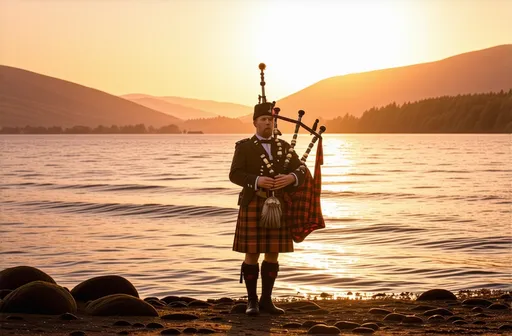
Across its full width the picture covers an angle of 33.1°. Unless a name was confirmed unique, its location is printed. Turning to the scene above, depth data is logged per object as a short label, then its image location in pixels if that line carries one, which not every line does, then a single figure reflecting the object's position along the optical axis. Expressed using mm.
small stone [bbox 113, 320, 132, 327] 9359
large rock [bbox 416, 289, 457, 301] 12117
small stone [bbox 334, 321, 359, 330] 9526
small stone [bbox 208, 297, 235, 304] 12031
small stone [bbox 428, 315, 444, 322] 10047
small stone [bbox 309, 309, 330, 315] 10938
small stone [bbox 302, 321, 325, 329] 9685
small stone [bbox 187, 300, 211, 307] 11594
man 10547
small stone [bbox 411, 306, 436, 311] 11156
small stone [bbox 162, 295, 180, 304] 12148
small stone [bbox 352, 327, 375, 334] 9258
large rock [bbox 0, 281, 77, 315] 9945
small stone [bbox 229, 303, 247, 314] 10891
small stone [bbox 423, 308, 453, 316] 10570
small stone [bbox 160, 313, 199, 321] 10101
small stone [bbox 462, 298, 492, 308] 11484
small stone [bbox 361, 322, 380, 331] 9459
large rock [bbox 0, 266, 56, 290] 11445
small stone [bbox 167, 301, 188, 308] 11445
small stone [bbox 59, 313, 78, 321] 9688
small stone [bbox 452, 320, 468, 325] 9898
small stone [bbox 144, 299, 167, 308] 11469
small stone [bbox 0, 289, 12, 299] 11084
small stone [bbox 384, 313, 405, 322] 10188
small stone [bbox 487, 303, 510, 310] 11047
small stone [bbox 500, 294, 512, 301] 12267
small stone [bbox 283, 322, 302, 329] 9656
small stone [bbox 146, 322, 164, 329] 9303
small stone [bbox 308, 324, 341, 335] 8961
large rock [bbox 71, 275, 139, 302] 11273
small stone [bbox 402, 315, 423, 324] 9961
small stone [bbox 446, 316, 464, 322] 10073
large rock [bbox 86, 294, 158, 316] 10039
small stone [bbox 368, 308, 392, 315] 10852
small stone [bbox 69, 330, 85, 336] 8797
